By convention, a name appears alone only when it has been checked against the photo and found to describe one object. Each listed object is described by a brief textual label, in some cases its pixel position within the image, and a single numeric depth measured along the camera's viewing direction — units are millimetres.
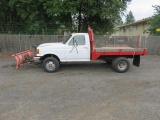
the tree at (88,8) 13727
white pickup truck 7738
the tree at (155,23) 15680
